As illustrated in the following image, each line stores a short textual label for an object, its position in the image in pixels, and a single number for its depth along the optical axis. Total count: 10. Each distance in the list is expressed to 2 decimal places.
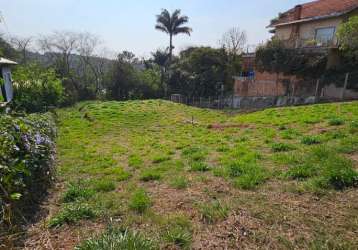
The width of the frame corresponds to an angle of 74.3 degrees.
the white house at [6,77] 10.86
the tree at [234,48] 27.15
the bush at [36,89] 12.05
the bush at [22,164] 2.43
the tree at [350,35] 10.58
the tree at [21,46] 27.80
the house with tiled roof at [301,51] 16.23
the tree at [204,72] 25.67
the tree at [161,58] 33.28
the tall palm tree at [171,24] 30.38
